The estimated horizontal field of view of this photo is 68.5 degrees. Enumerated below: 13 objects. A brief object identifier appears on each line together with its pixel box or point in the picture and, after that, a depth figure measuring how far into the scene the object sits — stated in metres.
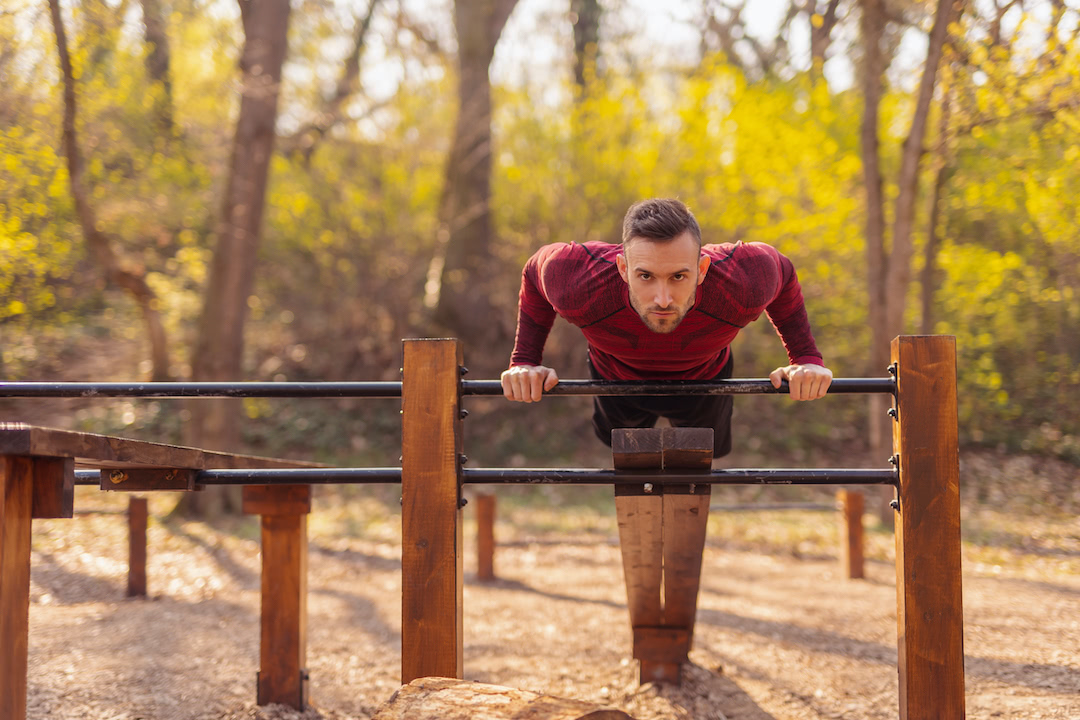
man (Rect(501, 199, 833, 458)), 2.38
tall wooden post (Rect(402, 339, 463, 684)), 2.18
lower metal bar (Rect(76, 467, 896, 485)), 2.22
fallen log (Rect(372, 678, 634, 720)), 1.68
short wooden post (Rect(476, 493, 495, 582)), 5.76
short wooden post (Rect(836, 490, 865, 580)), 5.89
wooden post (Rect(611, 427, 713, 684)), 3.02
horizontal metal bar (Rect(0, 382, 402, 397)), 2.28
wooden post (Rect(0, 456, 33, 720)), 1.78
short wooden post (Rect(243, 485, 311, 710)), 3.09
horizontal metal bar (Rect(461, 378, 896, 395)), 2.29
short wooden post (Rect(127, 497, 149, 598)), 4.97
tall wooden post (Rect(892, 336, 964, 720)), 2.09
